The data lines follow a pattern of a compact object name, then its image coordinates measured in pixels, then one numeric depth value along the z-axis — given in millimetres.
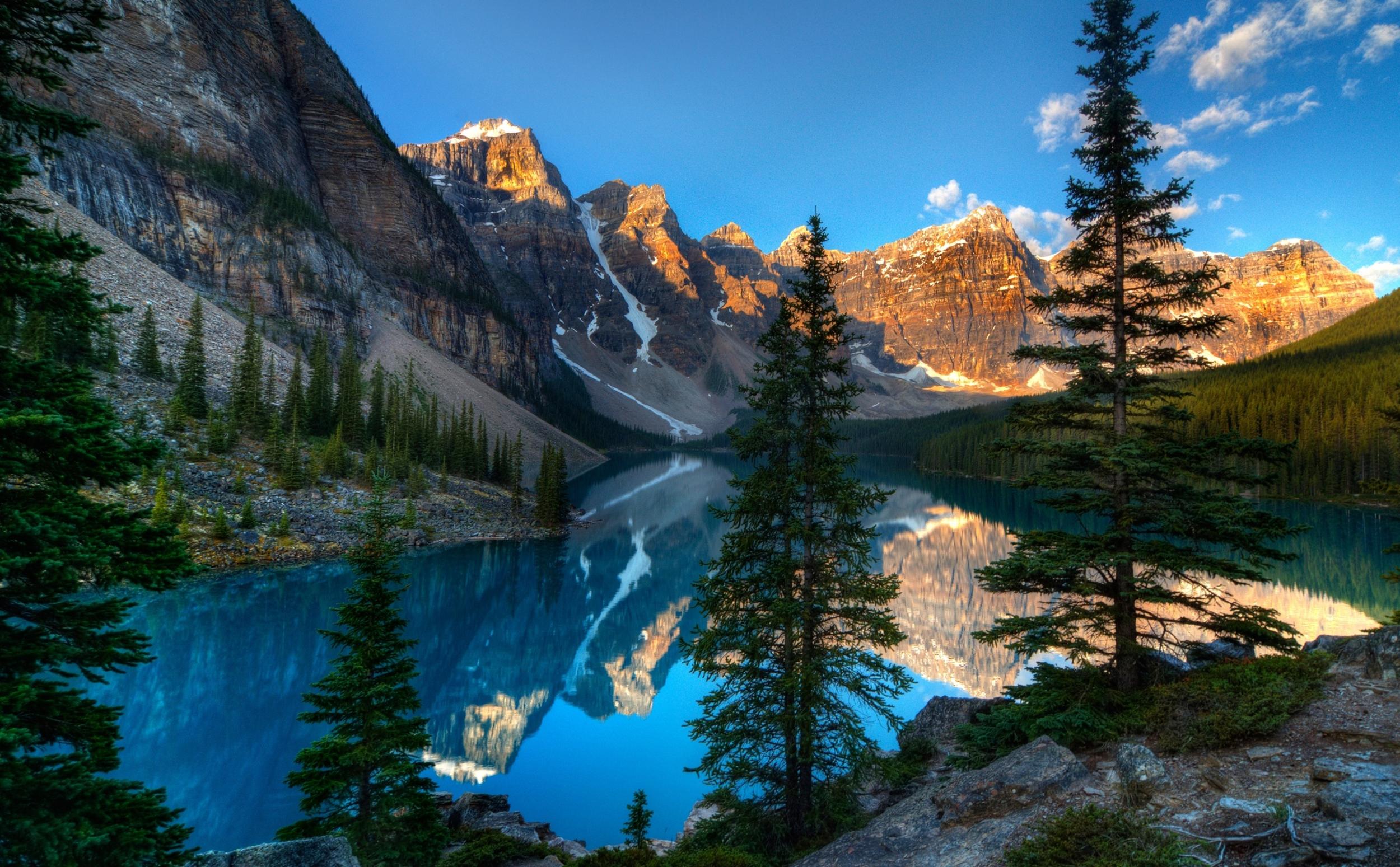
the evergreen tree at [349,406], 53406
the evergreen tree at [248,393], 42938
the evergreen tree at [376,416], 59000
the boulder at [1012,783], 7309
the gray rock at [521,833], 12266
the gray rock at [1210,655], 11016
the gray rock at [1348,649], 8867
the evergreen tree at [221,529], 31859
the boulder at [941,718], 13914
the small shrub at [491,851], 10016
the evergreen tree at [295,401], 48625
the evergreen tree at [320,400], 52688
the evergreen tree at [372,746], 9250
